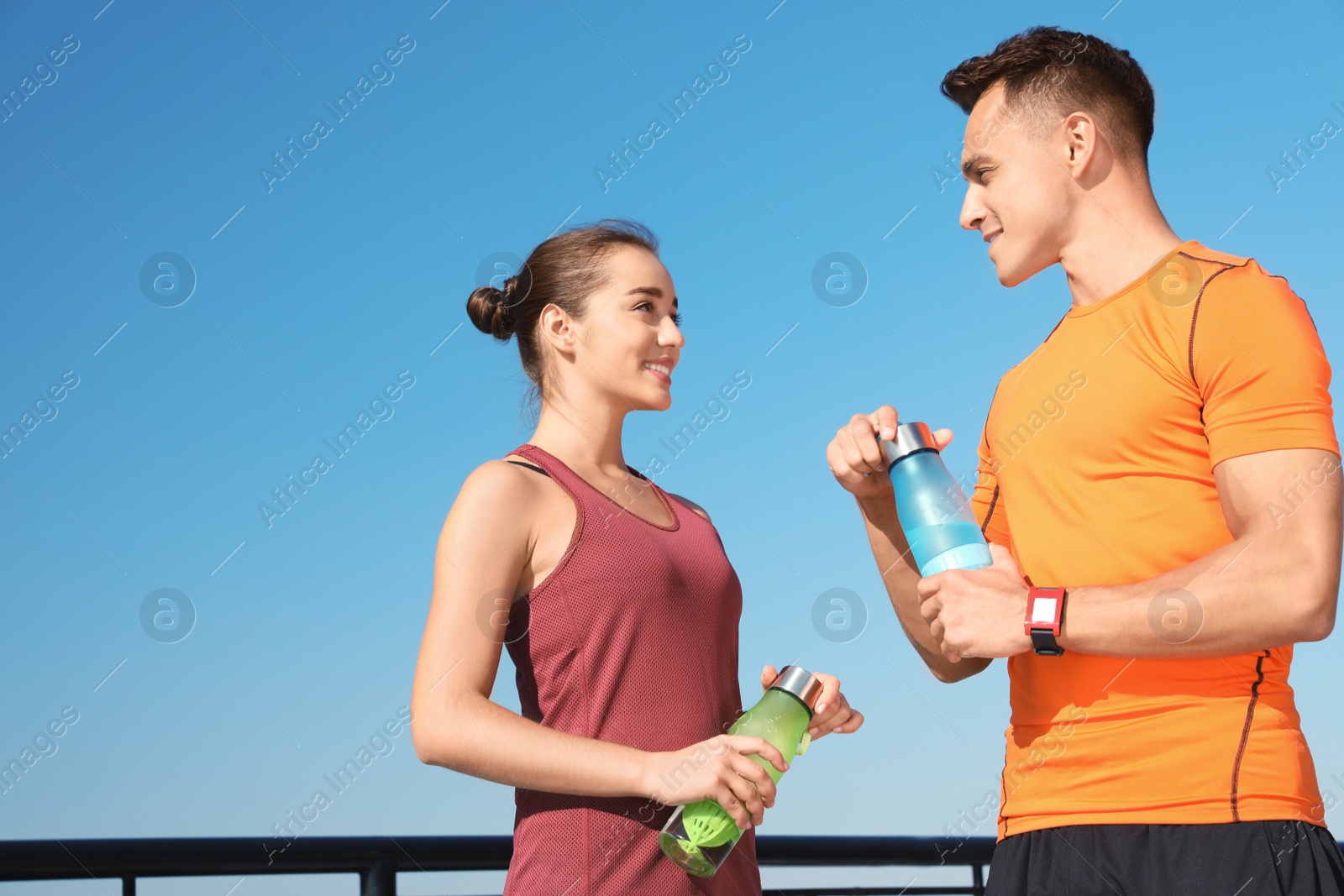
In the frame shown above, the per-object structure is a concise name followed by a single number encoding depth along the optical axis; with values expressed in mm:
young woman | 1660
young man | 1384
